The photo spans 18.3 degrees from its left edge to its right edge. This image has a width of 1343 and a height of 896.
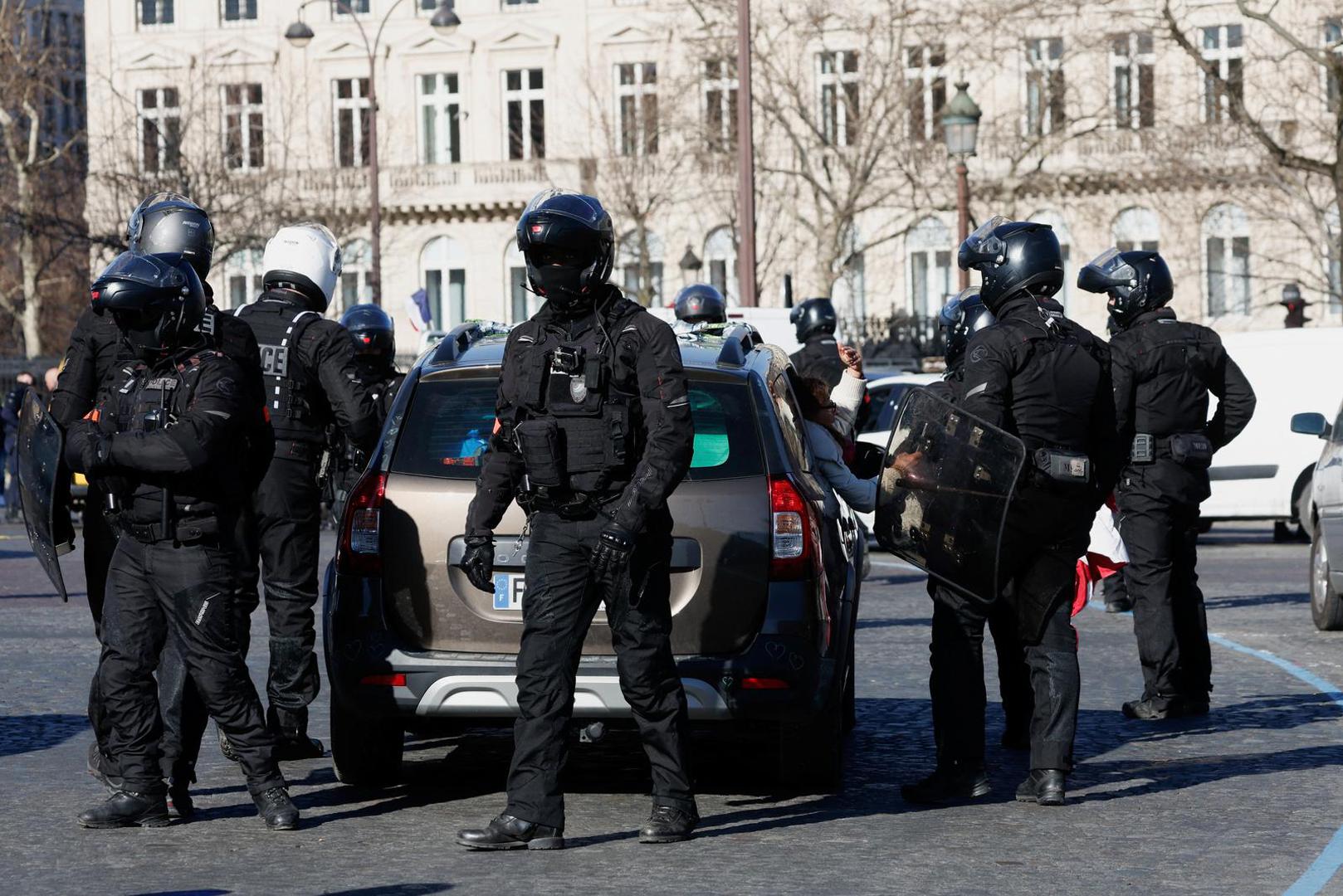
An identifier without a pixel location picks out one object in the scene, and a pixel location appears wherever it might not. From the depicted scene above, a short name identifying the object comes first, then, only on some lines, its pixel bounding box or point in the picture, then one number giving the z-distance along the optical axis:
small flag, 66.30
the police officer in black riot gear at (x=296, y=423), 14.11
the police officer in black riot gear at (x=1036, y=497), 13.11
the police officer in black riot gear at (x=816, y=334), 25.69
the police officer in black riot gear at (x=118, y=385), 12.53
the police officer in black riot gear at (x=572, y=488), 11.65
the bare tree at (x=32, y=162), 90.80
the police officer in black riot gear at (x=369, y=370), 15.86
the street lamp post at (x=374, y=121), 70.71
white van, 35.53
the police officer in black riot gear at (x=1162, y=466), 17.05
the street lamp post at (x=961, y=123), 48.85
